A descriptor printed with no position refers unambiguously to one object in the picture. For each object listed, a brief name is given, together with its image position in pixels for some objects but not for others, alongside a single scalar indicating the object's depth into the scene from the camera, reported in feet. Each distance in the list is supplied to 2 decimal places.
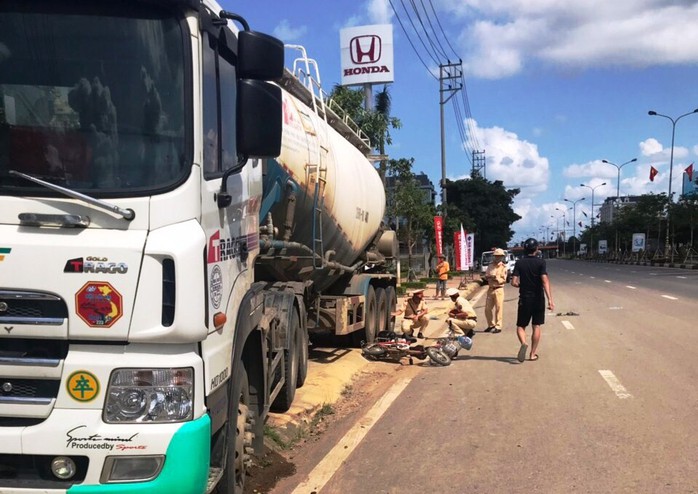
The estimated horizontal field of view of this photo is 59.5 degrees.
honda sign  104.83
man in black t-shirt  31.24
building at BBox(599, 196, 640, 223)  411.64
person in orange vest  74.08
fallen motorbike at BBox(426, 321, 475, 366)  31.01
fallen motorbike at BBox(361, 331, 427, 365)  32.27
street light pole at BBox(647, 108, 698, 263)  168.95
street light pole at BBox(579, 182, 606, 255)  396.57
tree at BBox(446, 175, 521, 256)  209.26
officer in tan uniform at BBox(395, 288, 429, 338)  37.81
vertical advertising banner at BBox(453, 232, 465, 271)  93.35
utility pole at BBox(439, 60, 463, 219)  127.13
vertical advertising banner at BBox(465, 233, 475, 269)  99.47
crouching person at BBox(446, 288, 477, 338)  36.96
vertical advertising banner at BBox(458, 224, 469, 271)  93.32
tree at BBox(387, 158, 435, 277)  91.91
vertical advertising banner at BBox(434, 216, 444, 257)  83.63
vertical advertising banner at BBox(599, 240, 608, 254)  317.22
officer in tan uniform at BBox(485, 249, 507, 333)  44.98
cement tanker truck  9.20
